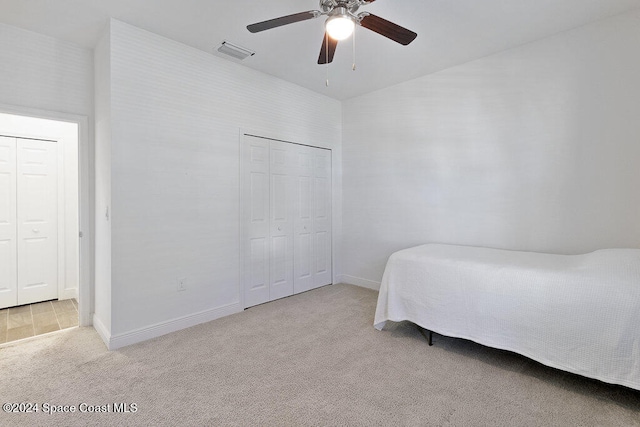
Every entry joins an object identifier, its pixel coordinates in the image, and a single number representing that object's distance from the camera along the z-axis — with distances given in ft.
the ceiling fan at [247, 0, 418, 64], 6.33
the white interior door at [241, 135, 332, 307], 11.74
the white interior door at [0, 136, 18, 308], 11.56
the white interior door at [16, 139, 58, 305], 11.95
